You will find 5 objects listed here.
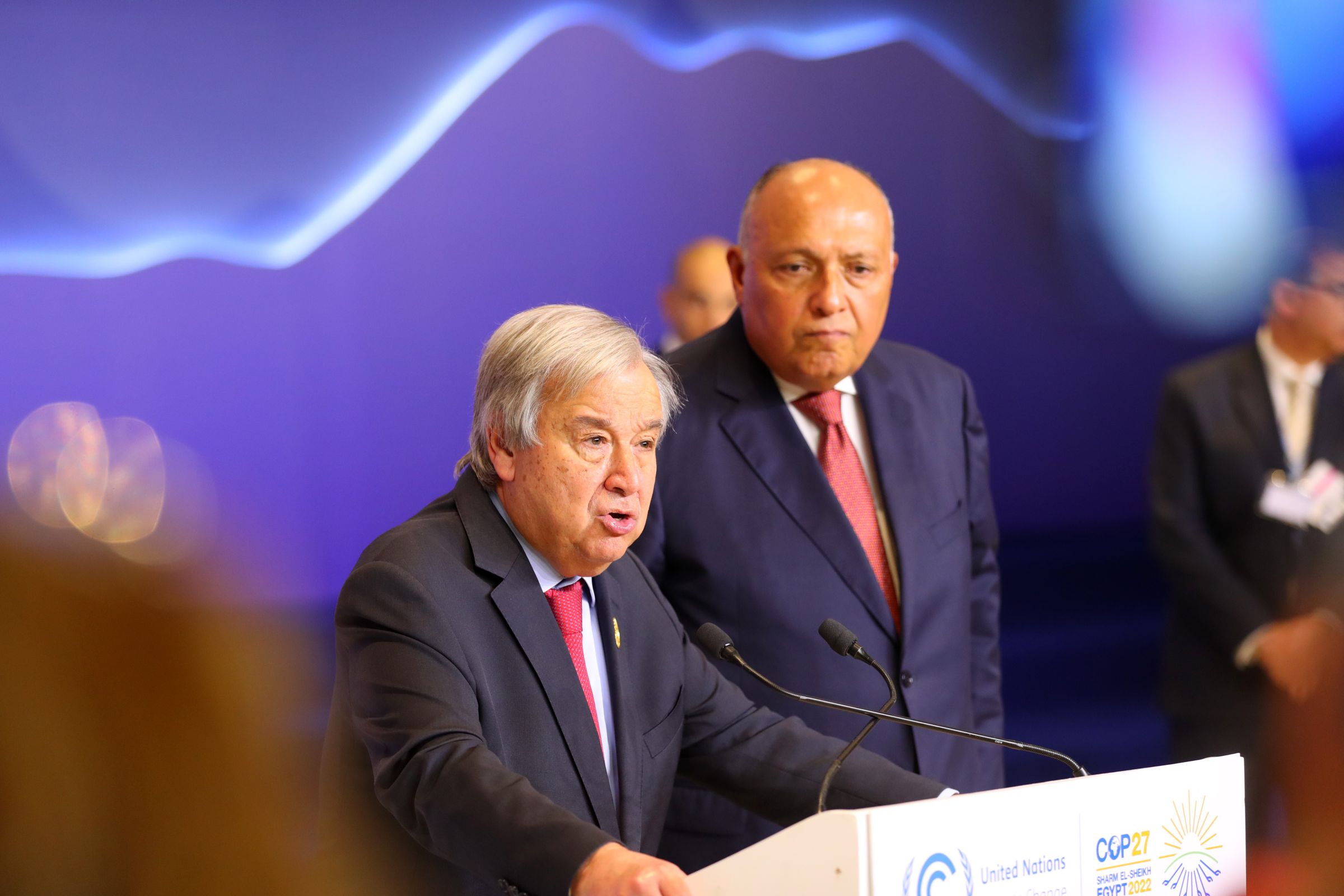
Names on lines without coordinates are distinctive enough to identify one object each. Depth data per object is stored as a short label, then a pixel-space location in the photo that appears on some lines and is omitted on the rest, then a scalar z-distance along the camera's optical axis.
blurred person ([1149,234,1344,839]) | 8.07
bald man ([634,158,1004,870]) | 7.36
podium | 6.75
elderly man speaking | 6.94
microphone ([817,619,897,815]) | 7.04
